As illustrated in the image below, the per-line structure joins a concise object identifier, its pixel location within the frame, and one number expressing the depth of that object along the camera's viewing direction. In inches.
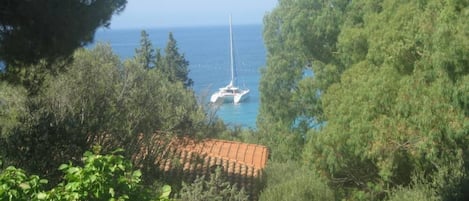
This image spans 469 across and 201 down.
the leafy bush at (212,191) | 414.9
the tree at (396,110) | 361.4
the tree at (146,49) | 1738.8
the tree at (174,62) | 1803.6
